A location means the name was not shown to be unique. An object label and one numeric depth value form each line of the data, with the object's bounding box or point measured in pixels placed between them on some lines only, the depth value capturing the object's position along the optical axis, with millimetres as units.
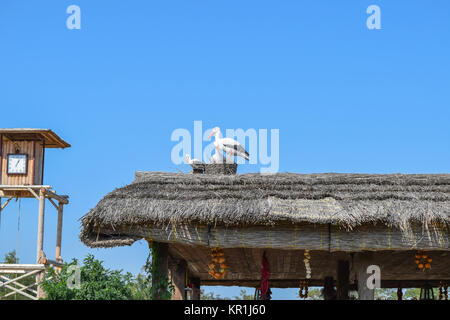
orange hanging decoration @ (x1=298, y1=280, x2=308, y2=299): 12672
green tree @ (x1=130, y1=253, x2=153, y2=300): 14330
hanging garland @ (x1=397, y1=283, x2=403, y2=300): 12298
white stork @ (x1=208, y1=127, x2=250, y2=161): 10312
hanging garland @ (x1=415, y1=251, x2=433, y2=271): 8086
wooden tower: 19156
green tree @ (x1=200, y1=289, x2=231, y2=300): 24647
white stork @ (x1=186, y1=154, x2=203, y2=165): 10716
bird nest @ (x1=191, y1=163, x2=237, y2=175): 10016
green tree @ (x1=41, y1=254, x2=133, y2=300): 12344
